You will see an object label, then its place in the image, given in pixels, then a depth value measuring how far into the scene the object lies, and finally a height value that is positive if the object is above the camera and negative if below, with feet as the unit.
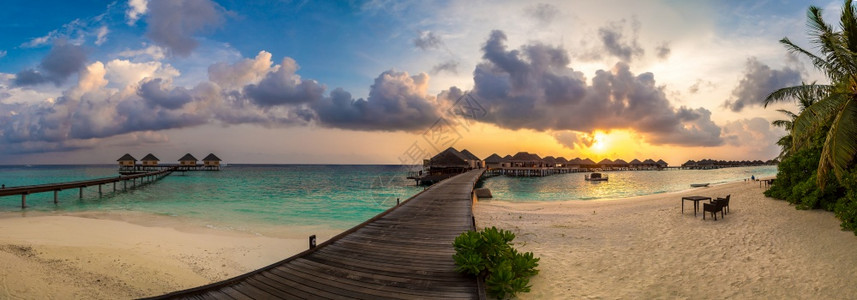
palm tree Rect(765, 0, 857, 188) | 24.91 +4.59
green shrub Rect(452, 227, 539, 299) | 15.93 -5.38
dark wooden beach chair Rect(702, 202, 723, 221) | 32.78 -5.01
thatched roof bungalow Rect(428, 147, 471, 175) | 162.61 -2.92
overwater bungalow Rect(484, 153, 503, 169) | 240.94 -3.09
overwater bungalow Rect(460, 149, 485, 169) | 261.52 +0.67
